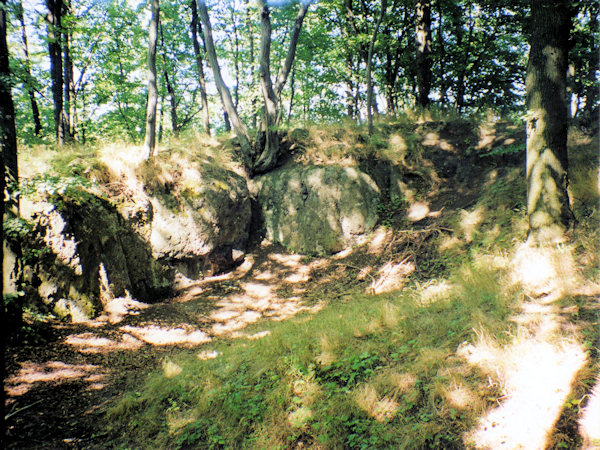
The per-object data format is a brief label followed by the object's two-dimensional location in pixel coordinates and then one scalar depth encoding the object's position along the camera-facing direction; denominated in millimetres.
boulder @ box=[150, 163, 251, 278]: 8359
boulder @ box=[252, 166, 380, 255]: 9344
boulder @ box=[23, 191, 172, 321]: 5973
